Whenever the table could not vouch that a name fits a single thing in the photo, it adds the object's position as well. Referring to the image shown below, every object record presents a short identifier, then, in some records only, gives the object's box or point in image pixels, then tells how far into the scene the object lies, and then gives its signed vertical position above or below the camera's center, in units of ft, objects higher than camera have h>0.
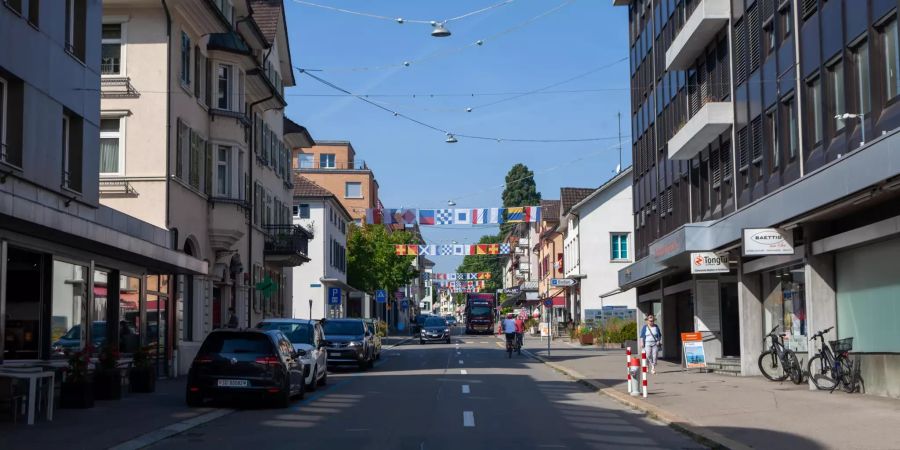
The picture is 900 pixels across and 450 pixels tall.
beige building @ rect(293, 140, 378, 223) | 285.84 +40.72
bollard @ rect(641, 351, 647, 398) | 66.74 -3.92
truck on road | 284.61 +1.05
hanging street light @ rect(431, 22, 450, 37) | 84.33 +23.60
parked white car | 74.08 -1.91
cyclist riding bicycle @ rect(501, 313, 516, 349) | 138.00 -1.44
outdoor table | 50.98 -2.78
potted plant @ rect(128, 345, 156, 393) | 72.95 -3.98
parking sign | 153.89 +3.35
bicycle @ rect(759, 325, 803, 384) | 76.07 -3.80
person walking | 91.25 -1.96
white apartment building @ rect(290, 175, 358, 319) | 209.26 +13.94
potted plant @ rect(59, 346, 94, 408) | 59.36 -3.93
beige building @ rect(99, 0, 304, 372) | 91.40 +18.10
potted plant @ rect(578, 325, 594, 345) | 182.60 -3.63
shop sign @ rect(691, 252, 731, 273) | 90.43 +4.58
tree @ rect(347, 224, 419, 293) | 254.47 +14.82
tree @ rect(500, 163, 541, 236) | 390.21 +49.29
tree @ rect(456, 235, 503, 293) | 547.49 +28.42
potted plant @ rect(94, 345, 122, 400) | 66.33 -3.67
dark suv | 106.52 -2.55
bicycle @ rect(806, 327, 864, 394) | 66.08 -3.46
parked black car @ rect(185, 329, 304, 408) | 60.34 -2.95
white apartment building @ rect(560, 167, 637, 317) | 207.51 +15.31
